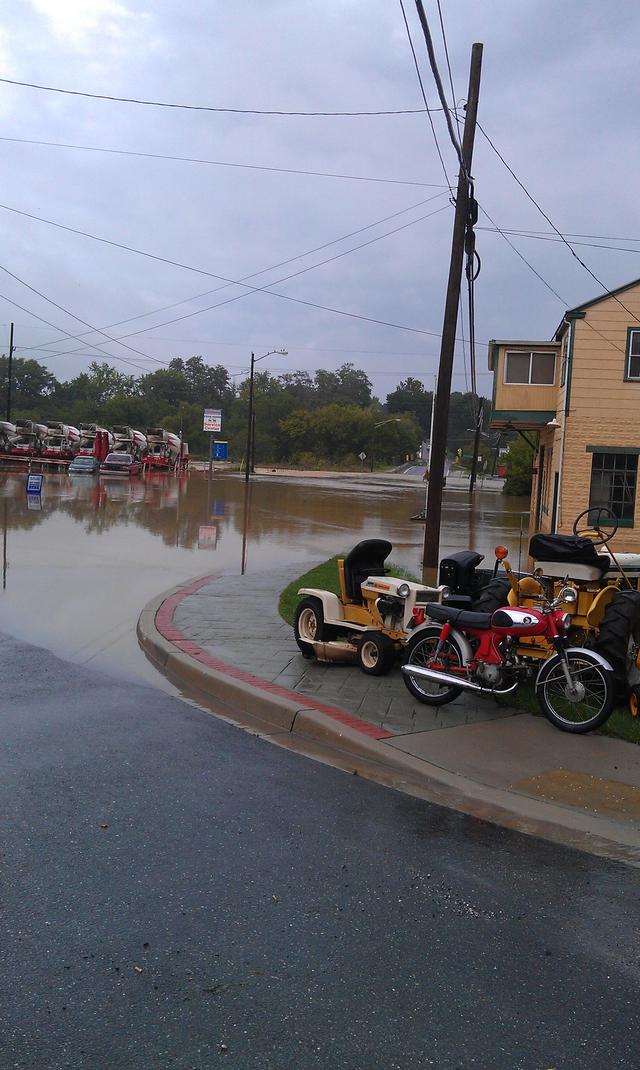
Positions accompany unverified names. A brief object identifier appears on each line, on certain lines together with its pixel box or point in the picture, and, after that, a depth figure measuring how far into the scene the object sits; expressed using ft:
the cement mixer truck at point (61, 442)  210.79
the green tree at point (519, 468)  185.47
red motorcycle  23.35
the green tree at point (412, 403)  573.74
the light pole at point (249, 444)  200.34
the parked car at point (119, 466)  187.11
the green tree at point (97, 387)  439.22
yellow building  79.41
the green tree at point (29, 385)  412.98
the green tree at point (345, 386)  584.40
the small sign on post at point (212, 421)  229.66
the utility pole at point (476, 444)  158.24
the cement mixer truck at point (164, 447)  225.15
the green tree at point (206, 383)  488.85
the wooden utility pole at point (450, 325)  52.08
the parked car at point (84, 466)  185.73
